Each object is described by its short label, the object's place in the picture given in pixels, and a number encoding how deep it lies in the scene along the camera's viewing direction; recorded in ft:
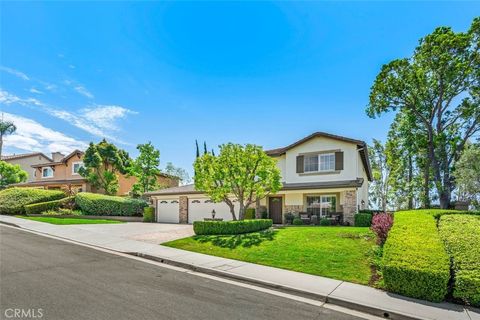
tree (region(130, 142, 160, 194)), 102.94
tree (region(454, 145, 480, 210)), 75.41
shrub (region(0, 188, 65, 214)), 81.41
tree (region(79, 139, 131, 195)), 102.20
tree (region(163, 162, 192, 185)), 186.80
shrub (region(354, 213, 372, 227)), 58.29
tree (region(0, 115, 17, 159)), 152.56
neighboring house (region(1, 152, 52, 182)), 145.79
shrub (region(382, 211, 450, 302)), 21.08
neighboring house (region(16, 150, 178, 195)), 108.20
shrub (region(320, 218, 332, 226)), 62.23
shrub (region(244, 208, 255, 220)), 70.44
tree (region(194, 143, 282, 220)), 52.70
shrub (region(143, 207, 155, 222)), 82.89
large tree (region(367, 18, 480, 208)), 66.23
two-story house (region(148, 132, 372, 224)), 64.44
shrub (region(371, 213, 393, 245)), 32.83
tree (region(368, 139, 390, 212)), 123.44
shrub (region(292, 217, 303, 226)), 64.90
